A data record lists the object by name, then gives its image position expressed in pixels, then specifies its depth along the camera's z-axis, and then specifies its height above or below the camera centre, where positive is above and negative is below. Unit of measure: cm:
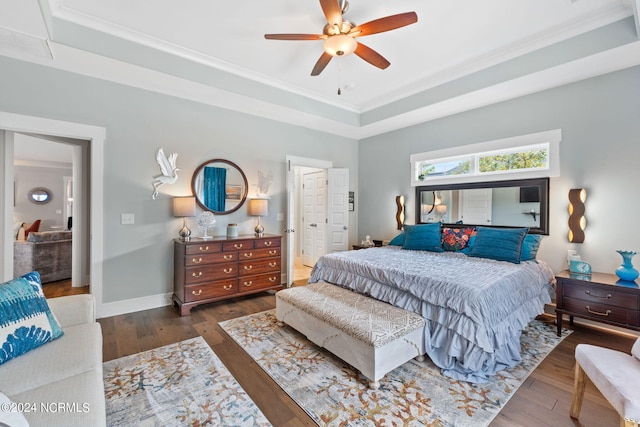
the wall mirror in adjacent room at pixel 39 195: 814 +42
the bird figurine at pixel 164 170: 362 +52
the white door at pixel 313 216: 603 -11
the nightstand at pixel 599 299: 248 -81
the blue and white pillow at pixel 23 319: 149 -62
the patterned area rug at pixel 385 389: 179 -129
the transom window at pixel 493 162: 351 +73
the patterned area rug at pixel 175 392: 177 -130
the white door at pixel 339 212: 545 -1
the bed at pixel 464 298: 219 -78
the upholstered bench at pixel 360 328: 207 -95
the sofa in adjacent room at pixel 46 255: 467 -78
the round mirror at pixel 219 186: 402 +36
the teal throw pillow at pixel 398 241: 445 -46
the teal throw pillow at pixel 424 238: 393 -37
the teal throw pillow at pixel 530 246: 328 -40
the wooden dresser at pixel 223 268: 346 -77
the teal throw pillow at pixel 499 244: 317 -37
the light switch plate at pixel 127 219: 348 -11
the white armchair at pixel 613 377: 130 -85
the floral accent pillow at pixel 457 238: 382 -36
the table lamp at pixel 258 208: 433 +4
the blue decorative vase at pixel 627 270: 261 -53
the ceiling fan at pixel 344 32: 226 +156
